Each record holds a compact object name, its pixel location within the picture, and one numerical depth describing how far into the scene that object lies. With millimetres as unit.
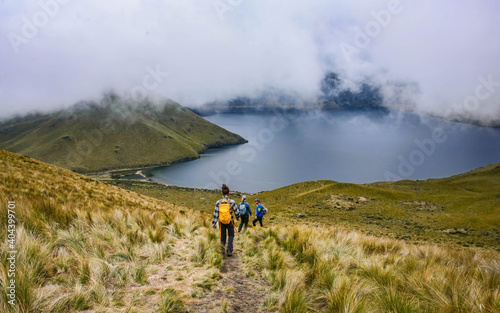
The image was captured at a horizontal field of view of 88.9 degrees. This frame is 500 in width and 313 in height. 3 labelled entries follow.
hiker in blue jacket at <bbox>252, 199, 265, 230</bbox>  15591
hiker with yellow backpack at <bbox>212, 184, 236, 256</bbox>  7387
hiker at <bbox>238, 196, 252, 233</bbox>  12383
